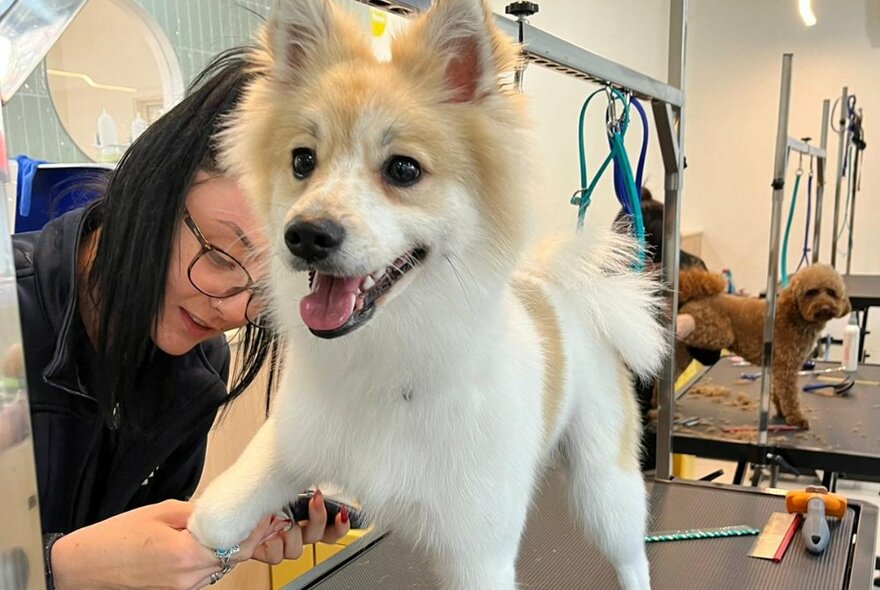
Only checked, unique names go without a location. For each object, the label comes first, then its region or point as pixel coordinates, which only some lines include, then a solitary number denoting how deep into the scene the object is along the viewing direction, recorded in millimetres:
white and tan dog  663
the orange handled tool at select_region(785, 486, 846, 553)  1263
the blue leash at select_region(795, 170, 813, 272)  3378
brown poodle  2221
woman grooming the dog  787
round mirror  1845
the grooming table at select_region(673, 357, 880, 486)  1895
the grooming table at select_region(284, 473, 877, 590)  1151
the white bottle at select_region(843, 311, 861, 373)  2525
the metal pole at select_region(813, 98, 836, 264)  3131
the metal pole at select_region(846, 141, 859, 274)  4059
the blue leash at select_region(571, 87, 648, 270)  1084
